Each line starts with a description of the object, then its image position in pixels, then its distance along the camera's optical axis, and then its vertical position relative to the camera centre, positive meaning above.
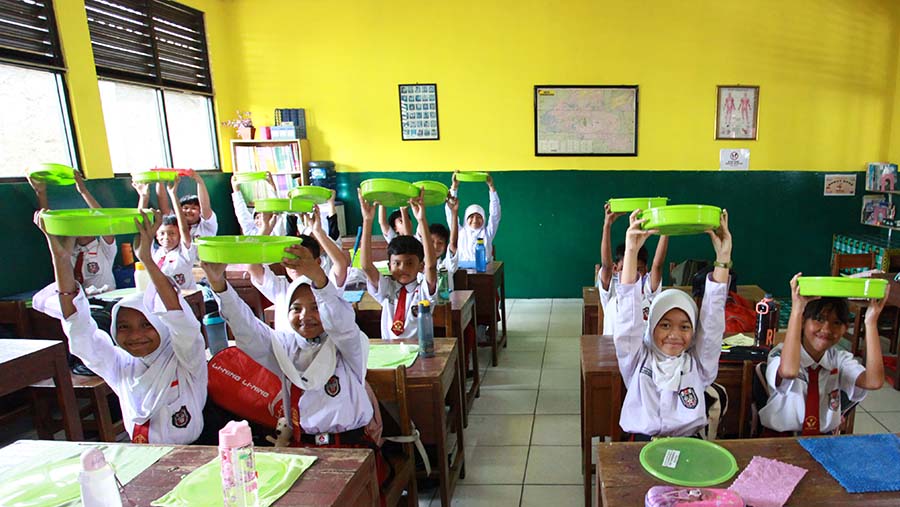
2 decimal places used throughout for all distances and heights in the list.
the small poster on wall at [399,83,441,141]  5.39 +0.56
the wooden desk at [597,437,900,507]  1.14 -0.76
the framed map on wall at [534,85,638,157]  5.11 +0.40
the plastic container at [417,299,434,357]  2.17 -0.70
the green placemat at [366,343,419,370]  2.13 -0.80
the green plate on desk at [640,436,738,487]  1.22 -0.76
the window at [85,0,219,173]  4.18 +0.84
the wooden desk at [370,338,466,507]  2.01 -0.91
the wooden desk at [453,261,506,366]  3.82 -0.99
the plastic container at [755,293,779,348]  2.23 -0.75
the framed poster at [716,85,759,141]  4.98 +0.40
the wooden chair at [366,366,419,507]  1.75 -0.97
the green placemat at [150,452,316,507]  1.13 -0.71
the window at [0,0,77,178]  3.38 +0.63
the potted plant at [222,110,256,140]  5.45 +0.49
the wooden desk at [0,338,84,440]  1.86 -0.70
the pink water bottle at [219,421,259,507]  1.07 -0.60
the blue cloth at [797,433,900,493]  1.18 -0.76
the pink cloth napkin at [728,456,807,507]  1.13 -0.75
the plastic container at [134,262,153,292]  3.12 -0.61
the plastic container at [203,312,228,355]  2.29 -0.71
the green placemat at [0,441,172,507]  1.16 -0.71
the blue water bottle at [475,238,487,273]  4.04 -0.74
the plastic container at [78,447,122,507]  1.00 -0.59
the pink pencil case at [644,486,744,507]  1.08 -0.73
